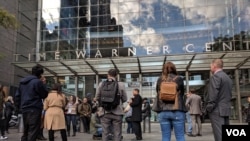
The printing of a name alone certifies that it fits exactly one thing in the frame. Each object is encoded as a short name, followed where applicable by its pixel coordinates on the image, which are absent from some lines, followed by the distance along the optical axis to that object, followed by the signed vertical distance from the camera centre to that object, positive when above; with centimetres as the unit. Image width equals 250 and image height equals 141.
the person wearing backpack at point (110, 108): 649 -35
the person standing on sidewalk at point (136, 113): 1143 -81
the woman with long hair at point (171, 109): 549 -33
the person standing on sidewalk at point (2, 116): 1073 -86
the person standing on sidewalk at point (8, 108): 1383 -66
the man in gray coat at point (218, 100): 601 -20
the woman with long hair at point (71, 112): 1398 -91
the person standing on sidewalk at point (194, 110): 1280 -80
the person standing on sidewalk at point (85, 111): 1461 -91
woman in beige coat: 792 -50
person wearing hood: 664 -19
